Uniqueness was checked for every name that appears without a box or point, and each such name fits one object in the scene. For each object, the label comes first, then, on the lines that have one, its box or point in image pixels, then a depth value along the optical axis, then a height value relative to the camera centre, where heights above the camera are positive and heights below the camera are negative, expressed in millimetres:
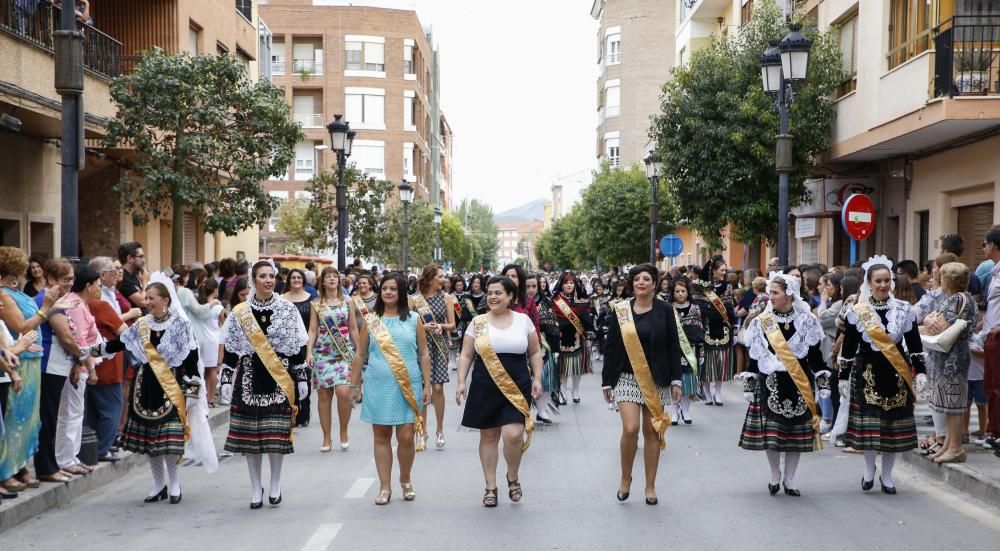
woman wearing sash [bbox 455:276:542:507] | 8156 -1029
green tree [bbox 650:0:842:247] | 23562 +2967
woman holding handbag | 9547 -820
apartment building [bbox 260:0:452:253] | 61531 +10515
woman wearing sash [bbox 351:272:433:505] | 8242 -960
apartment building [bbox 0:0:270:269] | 15445 +2112
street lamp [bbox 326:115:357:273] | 21750 +2109
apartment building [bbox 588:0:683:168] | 69250 +12397
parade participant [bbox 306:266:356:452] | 11203 -1036
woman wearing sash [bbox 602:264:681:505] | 8164 -883
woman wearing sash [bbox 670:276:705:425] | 13031 -920
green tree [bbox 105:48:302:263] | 17672 +2047
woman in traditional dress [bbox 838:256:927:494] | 8492 -971
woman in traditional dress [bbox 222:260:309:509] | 8070 -946
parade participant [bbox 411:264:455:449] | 11469 -737
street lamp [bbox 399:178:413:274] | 34356 +1852
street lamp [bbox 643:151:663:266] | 27666 +2087
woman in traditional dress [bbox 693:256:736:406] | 14922 -1171
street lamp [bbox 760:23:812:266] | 15680 +2756
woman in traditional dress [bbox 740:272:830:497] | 8320 -985
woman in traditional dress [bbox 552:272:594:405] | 14438 -978
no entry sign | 14766 +569
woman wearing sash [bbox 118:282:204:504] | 8148 -1028
